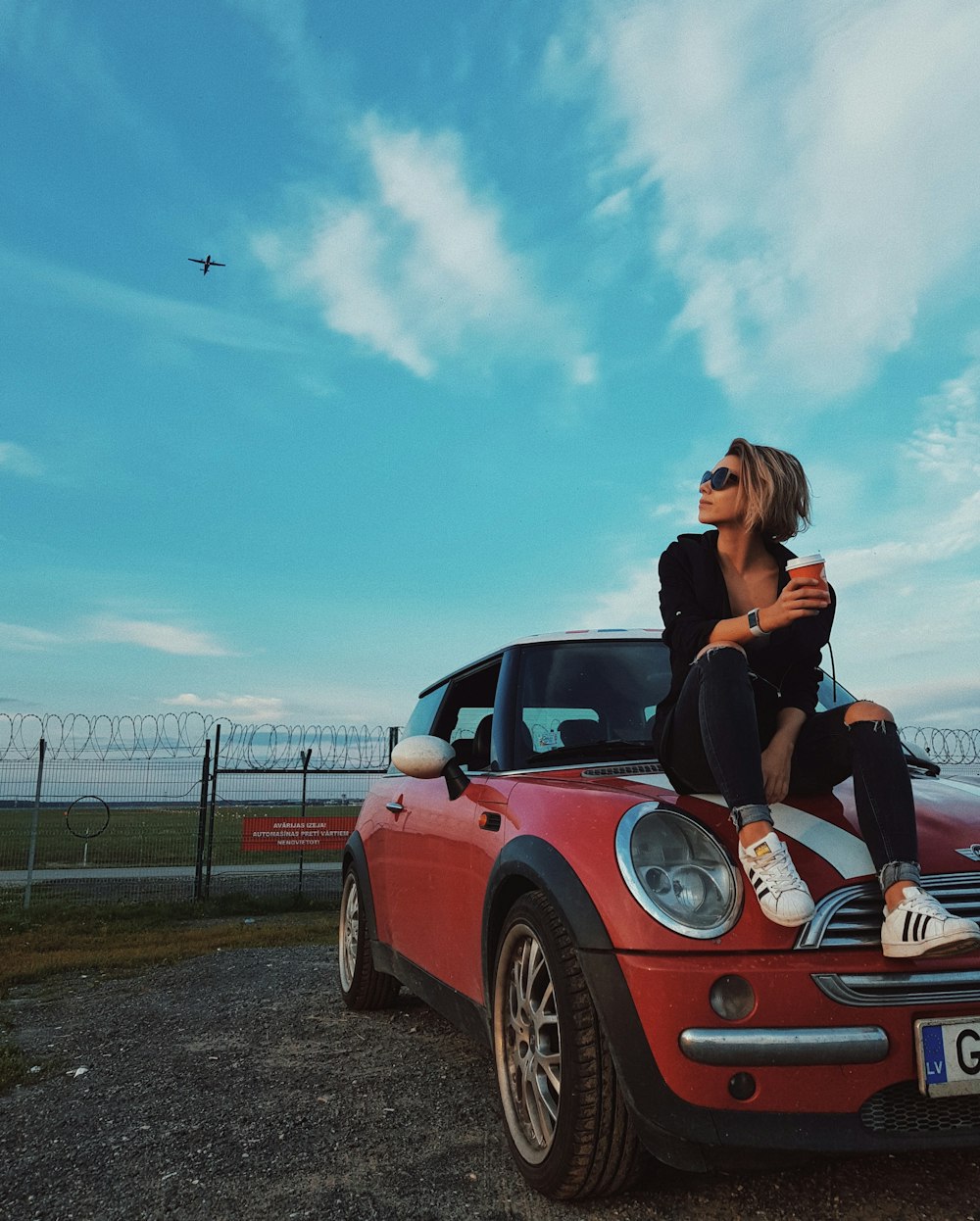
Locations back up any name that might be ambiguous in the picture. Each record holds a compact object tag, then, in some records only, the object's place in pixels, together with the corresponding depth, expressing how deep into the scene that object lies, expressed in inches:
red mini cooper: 78.4
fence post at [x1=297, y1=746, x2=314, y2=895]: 522.6
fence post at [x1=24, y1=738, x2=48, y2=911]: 442.6
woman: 81.7
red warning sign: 537.3
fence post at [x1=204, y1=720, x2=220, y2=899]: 471.5
